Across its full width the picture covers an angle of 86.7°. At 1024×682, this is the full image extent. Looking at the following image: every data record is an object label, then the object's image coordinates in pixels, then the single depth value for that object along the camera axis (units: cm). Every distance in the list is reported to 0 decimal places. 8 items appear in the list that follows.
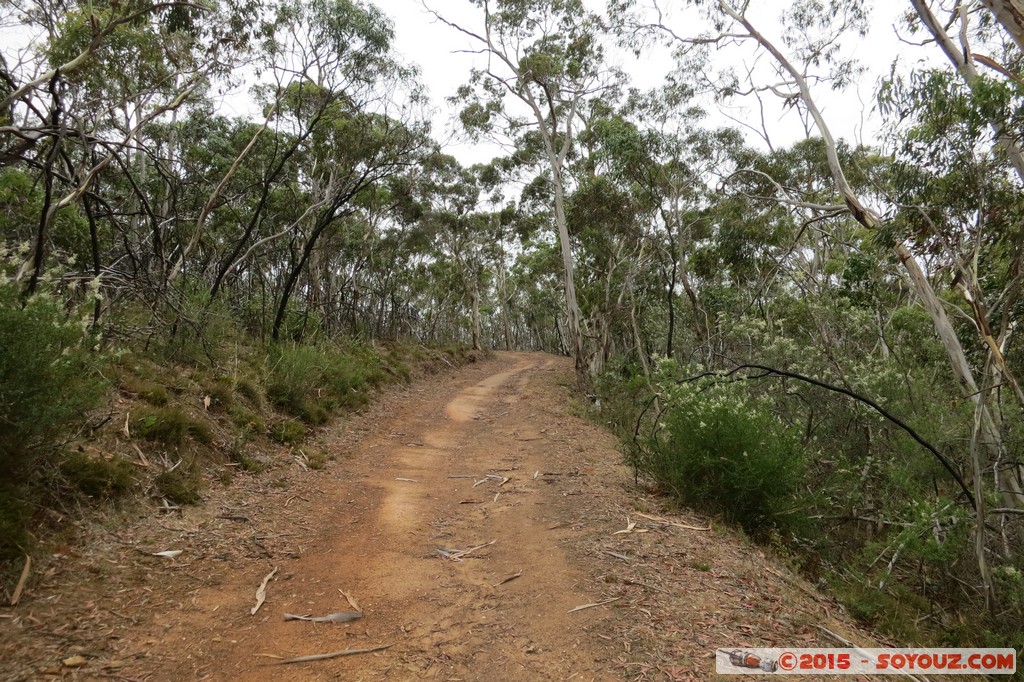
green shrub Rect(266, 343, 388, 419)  915
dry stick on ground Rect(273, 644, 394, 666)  318
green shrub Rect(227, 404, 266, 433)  748
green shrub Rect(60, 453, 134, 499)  439
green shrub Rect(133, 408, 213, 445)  567
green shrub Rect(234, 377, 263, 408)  832
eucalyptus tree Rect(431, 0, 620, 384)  1608
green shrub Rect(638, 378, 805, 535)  573
